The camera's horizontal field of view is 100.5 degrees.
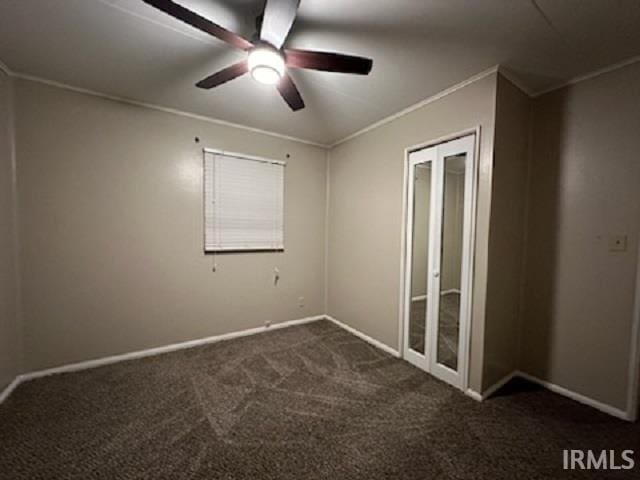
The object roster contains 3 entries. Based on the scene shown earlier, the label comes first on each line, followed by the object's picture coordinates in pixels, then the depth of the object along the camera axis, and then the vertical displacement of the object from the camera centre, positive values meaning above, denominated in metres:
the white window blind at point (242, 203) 2.99 +0.29
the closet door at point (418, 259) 2.50 -0.27
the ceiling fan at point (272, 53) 1.20 +0.96
